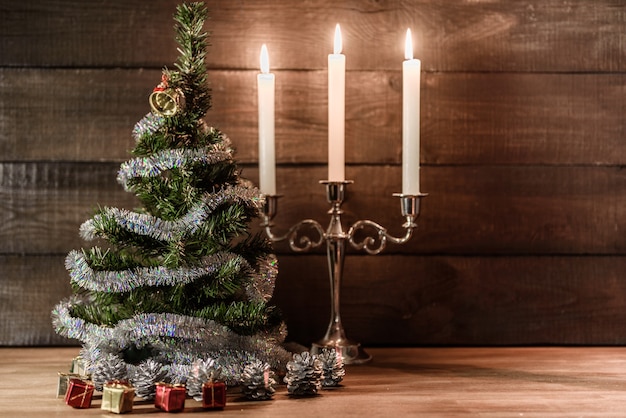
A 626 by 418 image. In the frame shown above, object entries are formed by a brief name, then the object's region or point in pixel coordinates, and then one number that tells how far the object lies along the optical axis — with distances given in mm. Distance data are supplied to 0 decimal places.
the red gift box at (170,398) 838
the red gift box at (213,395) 843
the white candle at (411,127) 1047
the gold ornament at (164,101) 981
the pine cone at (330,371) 932
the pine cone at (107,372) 901
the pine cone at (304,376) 899
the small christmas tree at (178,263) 943
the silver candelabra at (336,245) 1080
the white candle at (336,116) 1076
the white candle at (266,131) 1108
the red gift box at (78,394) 848
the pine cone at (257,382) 886
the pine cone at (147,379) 883
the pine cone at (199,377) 873
